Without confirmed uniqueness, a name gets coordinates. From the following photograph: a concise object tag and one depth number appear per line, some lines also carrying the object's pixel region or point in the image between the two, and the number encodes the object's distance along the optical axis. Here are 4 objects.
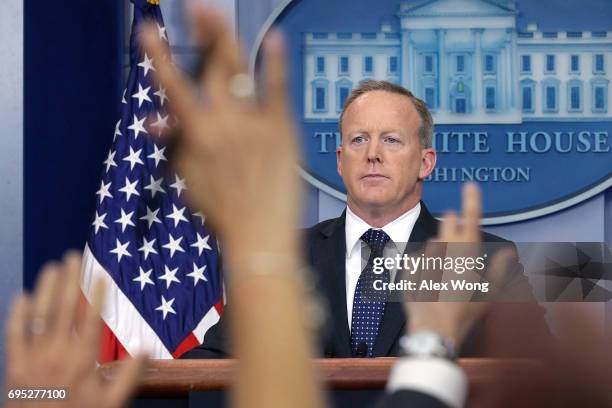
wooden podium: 3.17
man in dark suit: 3.76
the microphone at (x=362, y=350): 3.47
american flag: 4.43
